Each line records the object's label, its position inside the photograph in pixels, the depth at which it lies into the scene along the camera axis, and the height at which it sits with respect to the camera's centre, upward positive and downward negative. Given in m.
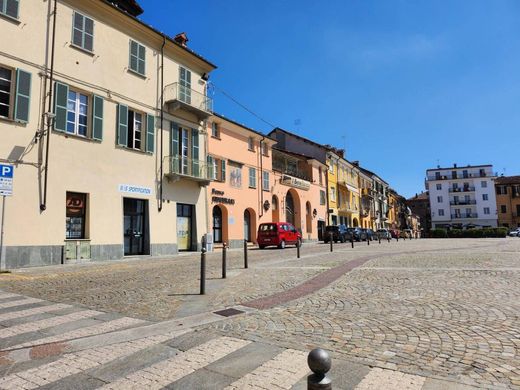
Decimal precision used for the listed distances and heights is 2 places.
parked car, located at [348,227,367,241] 40.65 -0.06
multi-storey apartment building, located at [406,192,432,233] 124.56 +8.18
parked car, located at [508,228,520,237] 65.20 -0.62
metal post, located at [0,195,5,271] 12.92 +0.05
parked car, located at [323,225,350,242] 37.19 +0.07
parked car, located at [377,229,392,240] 52.56 -0.15
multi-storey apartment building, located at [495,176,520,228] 89.50 +6.71
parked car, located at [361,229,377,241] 43.69 +0.01
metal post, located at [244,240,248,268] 12.96 -0.64
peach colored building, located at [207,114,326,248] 27.42 +4.13
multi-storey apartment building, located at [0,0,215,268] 15.07 +4.84
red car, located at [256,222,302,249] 26.41 +0.01
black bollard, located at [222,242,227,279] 10.39 -0.81
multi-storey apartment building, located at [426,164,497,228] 89.38 +8.30
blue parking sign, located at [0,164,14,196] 12.31 +1.88
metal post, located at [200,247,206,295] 8.14 -0.92
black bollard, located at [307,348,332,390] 2.30 -0.80
